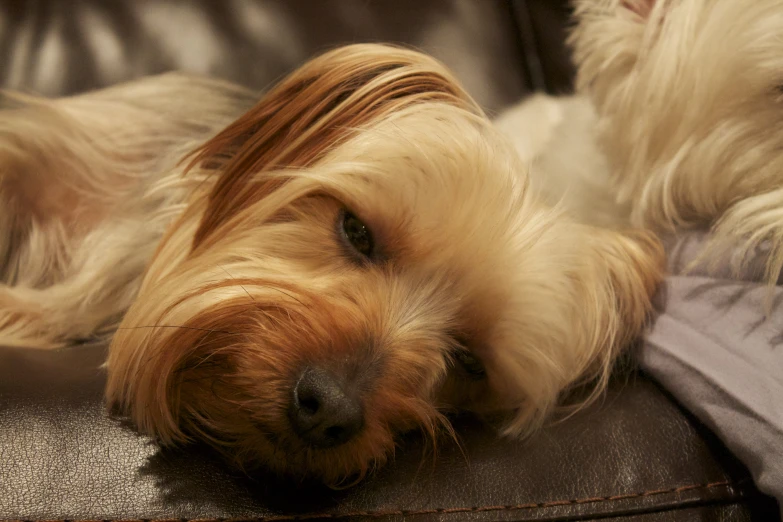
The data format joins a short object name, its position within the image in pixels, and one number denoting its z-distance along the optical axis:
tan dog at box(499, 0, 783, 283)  0.60
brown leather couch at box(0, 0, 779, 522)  0.54
